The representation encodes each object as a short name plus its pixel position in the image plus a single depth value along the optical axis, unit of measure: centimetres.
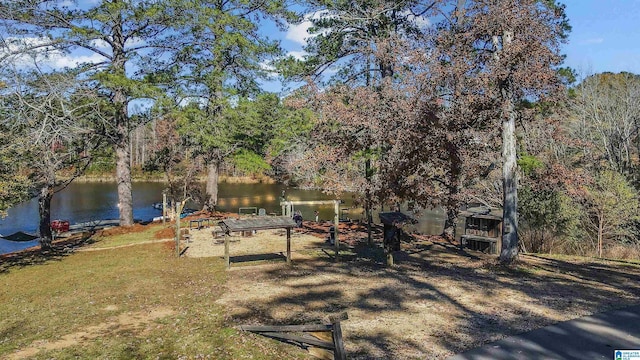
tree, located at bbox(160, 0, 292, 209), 2141
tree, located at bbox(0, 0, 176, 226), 1709
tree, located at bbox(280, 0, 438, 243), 1678
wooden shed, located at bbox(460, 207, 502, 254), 1706
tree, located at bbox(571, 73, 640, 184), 2642
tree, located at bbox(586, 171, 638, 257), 1873
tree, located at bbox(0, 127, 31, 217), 1189
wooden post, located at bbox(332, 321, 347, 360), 574
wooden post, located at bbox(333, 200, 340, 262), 1444
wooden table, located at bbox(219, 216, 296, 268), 1280
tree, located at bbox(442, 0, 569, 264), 1186
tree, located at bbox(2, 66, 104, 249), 1119
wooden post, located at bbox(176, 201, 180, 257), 1489
